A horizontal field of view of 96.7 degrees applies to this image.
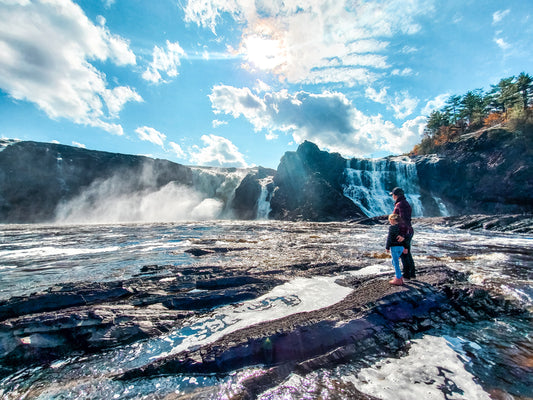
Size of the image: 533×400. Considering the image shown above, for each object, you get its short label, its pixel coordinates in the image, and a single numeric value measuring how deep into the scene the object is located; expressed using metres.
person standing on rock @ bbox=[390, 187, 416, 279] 6.11
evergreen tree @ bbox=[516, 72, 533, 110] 50.75
